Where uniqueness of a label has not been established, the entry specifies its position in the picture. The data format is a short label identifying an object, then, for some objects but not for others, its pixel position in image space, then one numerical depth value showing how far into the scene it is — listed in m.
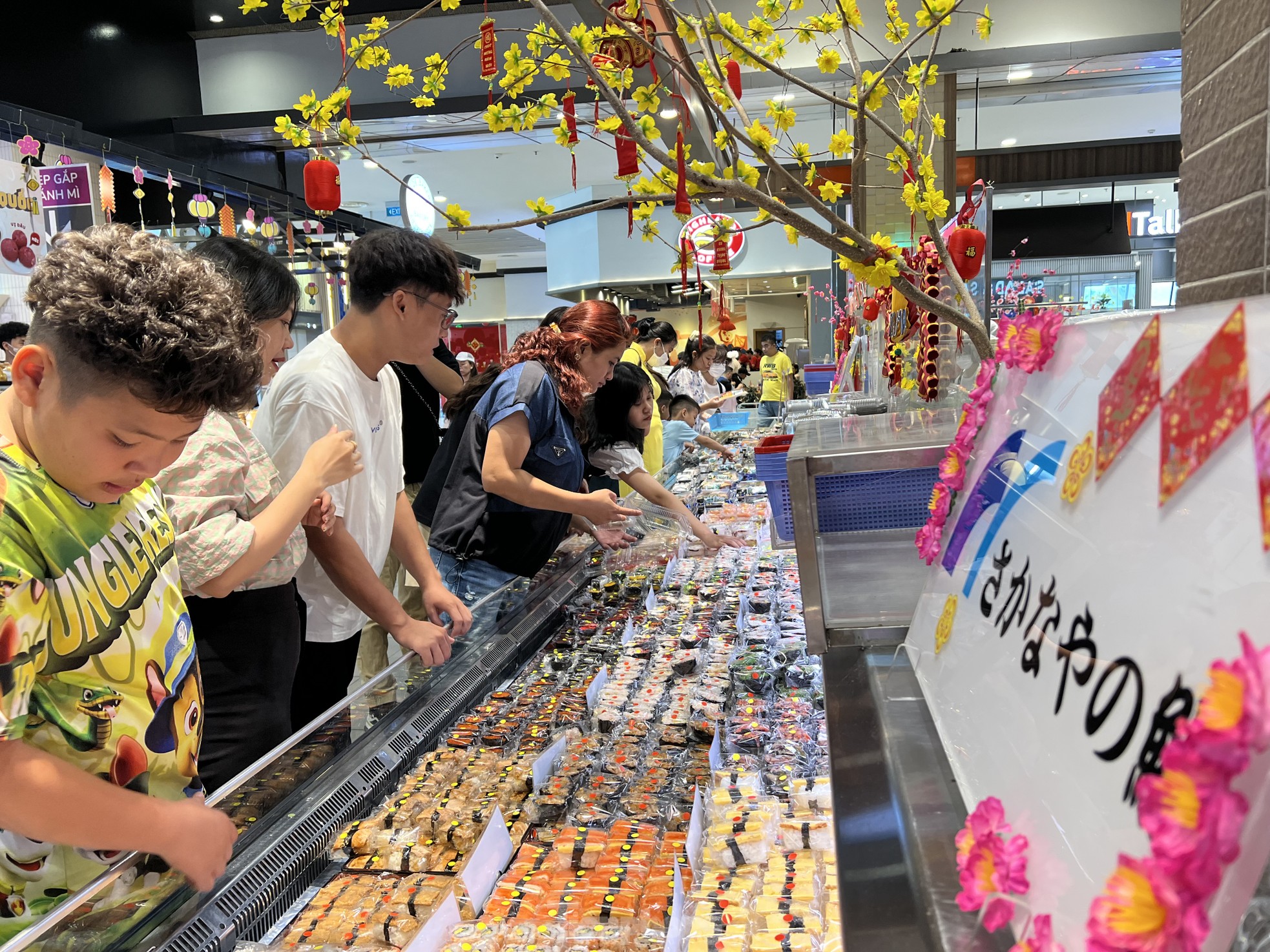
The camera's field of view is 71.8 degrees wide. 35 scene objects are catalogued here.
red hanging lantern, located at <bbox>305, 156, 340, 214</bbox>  3.03
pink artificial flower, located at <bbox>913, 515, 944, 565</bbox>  1.24
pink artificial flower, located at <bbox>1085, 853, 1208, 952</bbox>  0.45
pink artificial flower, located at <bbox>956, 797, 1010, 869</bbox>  0.69
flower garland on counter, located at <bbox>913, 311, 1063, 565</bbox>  1.06
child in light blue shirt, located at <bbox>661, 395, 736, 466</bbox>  6.68
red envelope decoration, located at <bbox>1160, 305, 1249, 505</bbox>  0.57
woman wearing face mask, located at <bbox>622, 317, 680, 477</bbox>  5.50
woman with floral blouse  1.55
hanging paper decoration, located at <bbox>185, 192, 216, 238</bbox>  7.35
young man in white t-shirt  2.00
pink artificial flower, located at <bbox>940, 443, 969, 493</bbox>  1.24
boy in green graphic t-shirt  0.94
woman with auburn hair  2.70
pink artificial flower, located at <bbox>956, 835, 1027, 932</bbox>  0.64
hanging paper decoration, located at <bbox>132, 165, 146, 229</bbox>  6.57
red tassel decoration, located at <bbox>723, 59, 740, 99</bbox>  2.33
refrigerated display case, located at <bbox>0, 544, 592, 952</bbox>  1.04
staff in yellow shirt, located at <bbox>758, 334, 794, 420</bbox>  11.77
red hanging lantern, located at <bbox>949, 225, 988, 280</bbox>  2.29
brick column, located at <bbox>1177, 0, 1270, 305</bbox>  1.10
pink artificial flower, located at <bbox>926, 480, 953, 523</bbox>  1.25
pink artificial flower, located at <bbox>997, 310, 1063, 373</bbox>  1.01
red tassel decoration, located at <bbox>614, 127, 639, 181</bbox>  1.85
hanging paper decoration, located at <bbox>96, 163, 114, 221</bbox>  6.23
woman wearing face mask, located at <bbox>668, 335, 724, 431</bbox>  9.53
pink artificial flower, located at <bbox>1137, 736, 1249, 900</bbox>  0.43
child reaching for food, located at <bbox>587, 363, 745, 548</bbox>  3.80
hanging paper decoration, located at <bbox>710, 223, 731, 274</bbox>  1.78
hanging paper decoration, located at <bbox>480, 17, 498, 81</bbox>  2.21
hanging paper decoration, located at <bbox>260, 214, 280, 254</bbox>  8.60
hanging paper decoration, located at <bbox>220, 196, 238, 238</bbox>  7.33
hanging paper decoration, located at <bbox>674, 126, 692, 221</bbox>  1.41
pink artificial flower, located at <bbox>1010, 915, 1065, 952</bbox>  0.58
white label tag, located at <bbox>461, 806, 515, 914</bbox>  1.33
